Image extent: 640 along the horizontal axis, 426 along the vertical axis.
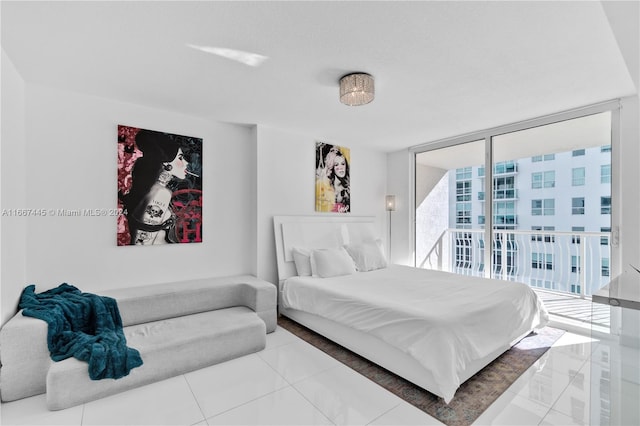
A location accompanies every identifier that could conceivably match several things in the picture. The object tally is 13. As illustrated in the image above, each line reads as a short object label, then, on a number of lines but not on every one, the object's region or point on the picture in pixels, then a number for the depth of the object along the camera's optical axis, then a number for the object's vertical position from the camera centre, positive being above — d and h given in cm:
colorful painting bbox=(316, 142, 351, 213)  461 +54
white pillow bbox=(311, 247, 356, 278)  384 -70
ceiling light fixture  245 +104
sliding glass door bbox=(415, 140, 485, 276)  485 +1
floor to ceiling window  368 +10
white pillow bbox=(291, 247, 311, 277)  397 -68
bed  219 -87
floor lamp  536 +16
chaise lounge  208 -109
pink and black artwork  317 +28
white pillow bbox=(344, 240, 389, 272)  427 -66
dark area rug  206 -140
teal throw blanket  210 -95
